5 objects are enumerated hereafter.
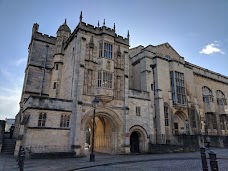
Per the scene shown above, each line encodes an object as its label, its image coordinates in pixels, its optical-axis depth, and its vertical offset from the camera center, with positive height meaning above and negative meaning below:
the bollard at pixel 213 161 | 5.98 -0.97
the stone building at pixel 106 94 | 18.11 +5.16
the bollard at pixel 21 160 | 8.91 -1.50
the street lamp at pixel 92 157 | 14.16 -2.05
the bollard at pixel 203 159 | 6.91 -1.02
